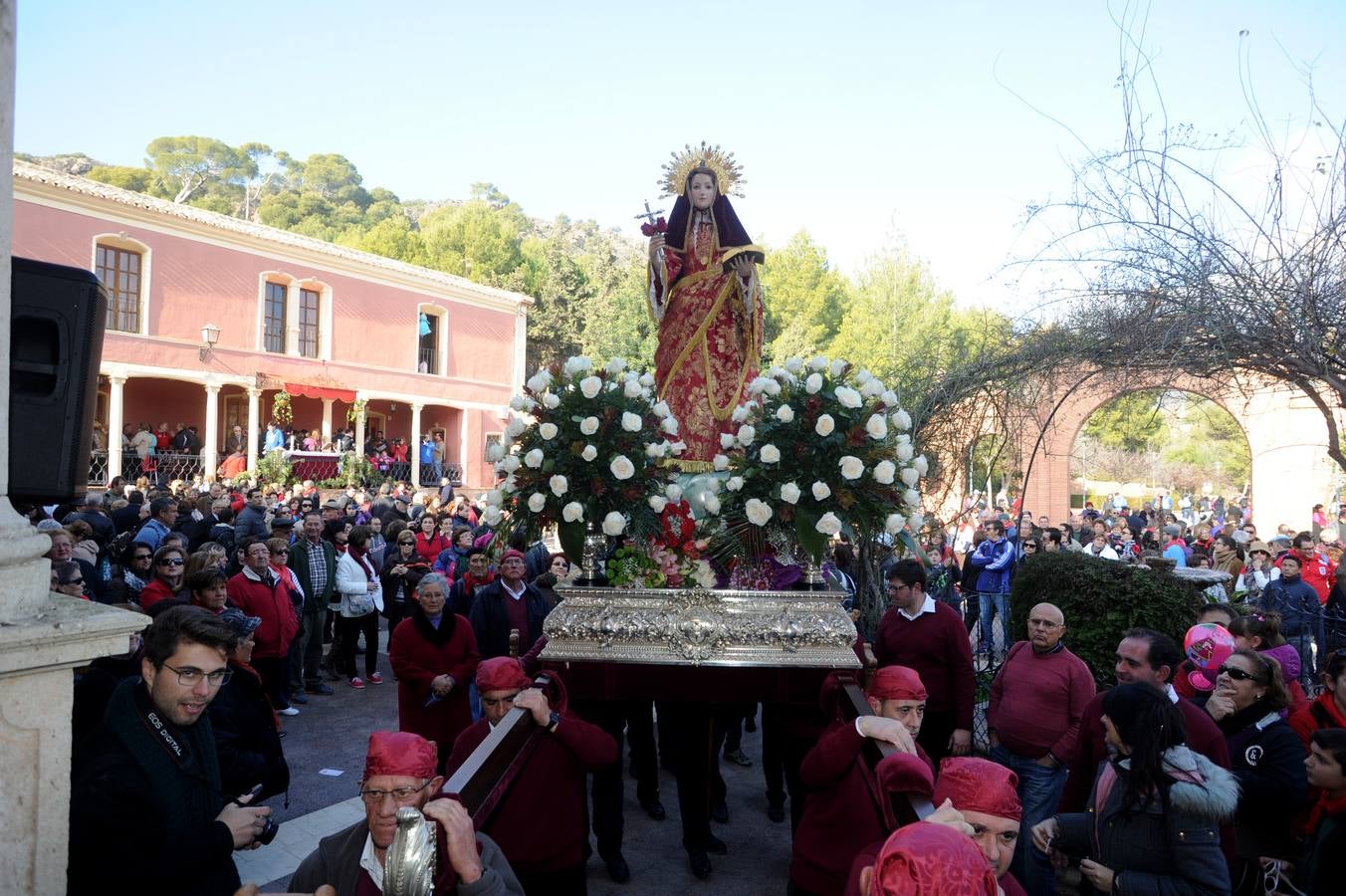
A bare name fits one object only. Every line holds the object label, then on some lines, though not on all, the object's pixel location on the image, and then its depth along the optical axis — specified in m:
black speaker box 2.69
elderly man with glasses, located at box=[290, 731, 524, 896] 2.74
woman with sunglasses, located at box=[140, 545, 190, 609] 6.85
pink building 23.53
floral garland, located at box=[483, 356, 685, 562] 5.59
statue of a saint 7.01
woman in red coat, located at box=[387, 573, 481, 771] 6.05
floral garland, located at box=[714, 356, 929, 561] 5.35
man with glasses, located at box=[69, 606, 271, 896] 2.52
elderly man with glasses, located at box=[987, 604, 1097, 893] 5.02
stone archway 16.38
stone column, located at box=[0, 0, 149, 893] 2.31
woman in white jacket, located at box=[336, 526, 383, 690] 9.85
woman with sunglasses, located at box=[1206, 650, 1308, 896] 3.89
